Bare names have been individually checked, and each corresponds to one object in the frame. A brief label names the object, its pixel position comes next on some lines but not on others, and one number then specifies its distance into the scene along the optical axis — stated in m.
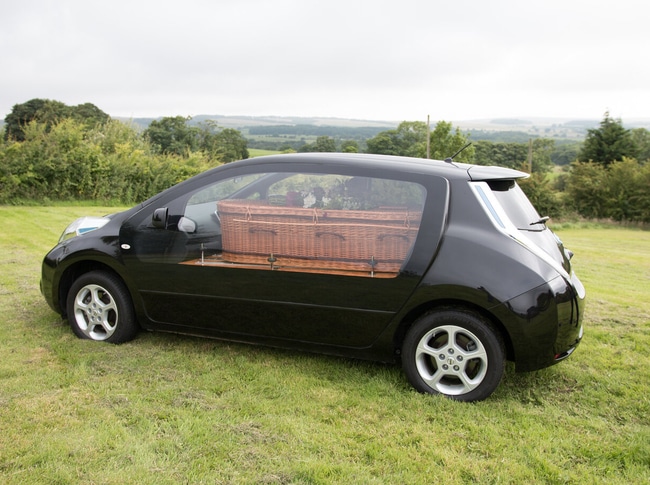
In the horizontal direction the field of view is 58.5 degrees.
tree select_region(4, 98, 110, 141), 46.76
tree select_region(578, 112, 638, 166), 48.88
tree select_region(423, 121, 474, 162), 52.66
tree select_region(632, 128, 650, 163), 74.81
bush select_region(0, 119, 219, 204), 16.94
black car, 3.81
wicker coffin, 4.02
